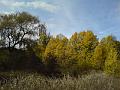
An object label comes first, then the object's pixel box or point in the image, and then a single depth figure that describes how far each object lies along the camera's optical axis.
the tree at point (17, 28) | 19.81
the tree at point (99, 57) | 12.22
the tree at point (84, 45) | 13.69
